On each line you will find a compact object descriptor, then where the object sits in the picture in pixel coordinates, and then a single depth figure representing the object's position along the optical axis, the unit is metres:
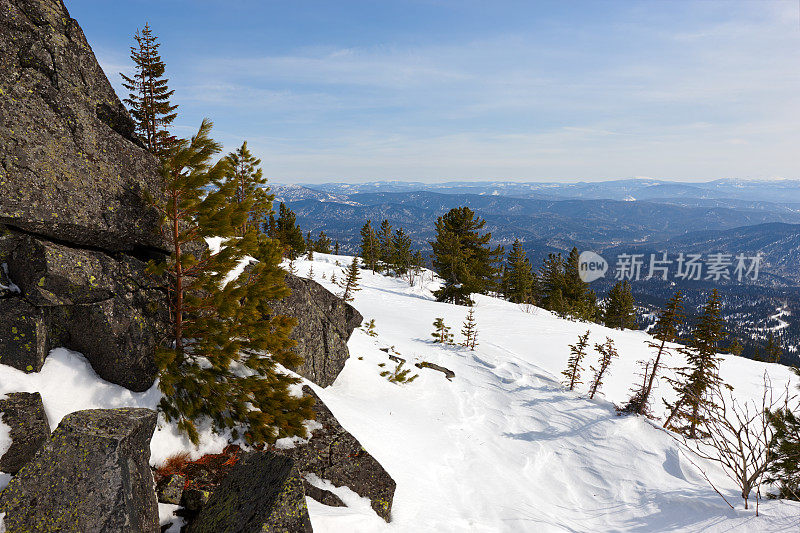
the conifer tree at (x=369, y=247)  58.44
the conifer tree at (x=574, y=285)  55.00
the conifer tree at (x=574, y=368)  13.97
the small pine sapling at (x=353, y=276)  23.33
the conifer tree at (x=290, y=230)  49.66
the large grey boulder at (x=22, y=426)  4.16
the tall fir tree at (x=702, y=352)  13.33
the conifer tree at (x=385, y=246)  63.12
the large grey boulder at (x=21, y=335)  4.98
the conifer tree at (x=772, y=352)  53.69
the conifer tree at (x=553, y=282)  52.49
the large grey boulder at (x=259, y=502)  4.02
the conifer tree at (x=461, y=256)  35.06
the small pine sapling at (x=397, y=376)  12.71
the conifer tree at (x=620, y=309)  56.69
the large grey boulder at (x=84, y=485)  3.32
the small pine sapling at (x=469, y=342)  18.62
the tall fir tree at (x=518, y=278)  52.31
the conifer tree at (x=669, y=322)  12.81
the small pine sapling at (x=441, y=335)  19.83
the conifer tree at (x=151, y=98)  26.89
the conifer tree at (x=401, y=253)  58.53
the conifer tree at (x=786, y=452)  7.89
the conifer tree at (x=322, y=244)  76.17
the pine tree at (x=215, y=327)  6.02
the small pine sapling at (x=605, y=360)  13.07
